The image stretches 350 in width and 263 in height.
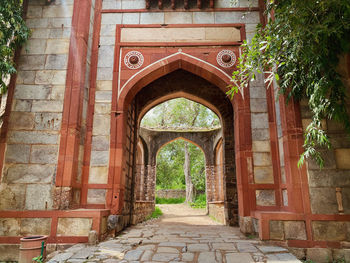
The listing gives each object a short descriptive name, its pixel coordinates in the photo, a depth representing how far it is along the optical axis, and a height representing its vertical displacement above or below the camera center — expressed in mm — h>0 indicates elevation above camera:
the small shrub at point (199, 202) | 18020 -825
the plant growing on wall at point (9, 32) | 4477 +2945
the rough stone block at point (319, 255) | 3992 -970
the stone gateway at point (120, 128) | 4294 +1201
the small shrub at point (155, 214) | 10973 -1092
